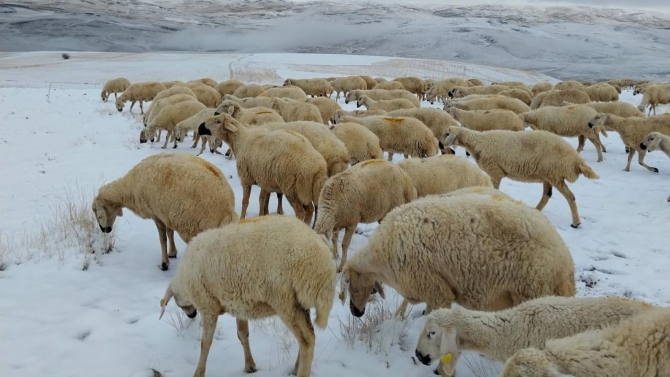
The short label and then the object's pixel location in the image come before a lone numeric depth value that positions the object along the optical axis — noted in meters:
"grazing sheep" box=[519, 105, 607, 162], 13.43
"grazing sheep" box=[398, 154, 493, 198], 7.47
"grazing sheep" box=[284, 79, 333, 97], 29.25
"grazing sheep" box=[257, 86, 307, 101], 18.33
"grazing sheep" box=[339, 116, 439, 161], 11.03
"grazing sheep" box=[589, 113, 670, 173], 12.81
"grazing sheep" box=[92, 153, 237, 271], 6.11
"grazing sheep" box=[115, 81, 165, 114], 23.14
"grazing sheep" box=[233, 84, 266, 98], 21.39
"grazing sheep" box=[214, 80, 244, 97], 24.06
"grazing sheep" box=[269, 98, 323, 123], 13.16
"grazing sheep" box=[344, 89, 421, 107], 20.75
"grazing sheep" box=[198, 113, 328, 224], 7.39
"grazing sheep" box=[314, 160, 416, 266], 6.49
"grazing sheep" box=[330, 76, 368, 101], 31.05
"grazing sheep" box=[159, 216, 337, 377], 3.93
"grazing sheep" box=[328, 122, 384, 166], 9.72
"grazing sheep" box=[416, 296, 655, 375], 3.52
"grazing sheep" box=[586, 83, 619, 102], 23.84
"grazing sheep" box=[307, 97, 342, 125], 15.77
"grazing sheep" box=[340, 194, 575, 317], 4.20
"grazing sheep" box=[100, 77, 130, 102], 26.99
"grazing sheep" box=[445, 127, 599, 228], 8.66
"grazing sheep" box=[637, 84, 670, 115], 24.06
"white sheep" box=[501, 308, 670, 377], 2.89
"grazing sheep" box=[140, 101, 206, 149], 14.51
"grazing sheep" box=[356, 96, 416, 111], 16.98
